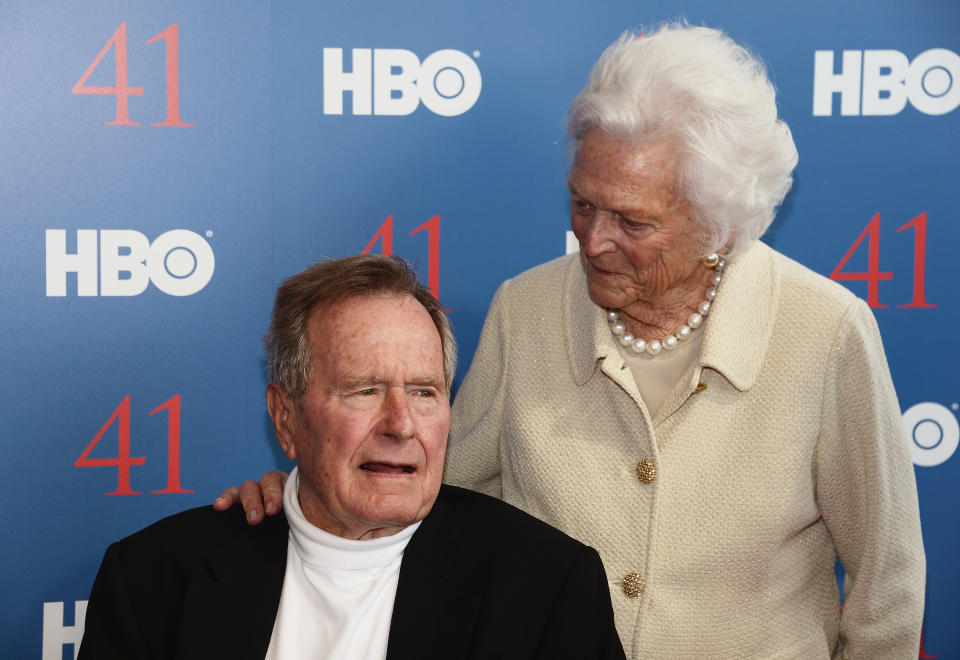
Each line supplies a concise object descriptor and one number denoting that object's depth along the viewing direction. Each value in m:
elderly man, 2.41
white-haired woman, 2.47
